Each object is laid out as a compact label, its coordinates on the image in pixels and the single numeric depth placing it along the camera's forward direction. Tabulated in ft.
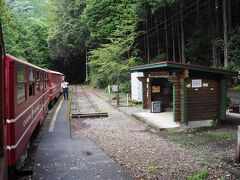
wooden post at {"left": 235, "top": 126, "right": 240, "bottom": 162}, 16.38
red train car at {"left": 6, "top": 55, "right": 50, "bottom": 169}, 12.15
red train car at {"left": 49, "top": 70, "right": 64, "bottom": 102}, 43.93
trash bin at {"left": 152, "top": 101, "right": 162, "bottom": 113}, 34.48
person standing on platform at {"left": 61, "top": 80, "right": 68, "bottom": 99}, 56.69
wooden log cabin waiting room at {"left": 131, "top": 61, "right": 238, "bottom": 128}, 26.21
